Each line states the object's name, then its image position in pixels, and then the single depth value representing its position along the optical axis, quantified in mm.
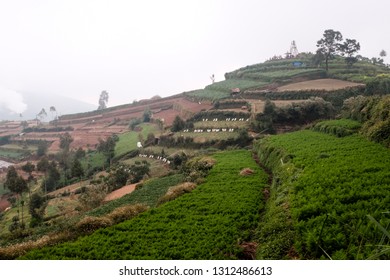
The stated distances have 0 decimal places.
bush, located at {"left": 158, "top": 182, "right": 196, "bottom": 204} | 18394
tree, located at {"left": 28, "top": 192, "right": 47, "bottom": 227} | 27566
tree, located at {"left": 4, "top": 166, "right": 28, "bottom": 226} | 31469
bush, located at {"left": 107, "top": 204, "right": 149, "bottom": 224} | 15238
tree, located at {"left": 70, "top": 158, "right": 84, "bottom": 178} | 40156
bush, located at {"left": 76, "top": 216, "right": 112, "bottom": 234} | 14078
